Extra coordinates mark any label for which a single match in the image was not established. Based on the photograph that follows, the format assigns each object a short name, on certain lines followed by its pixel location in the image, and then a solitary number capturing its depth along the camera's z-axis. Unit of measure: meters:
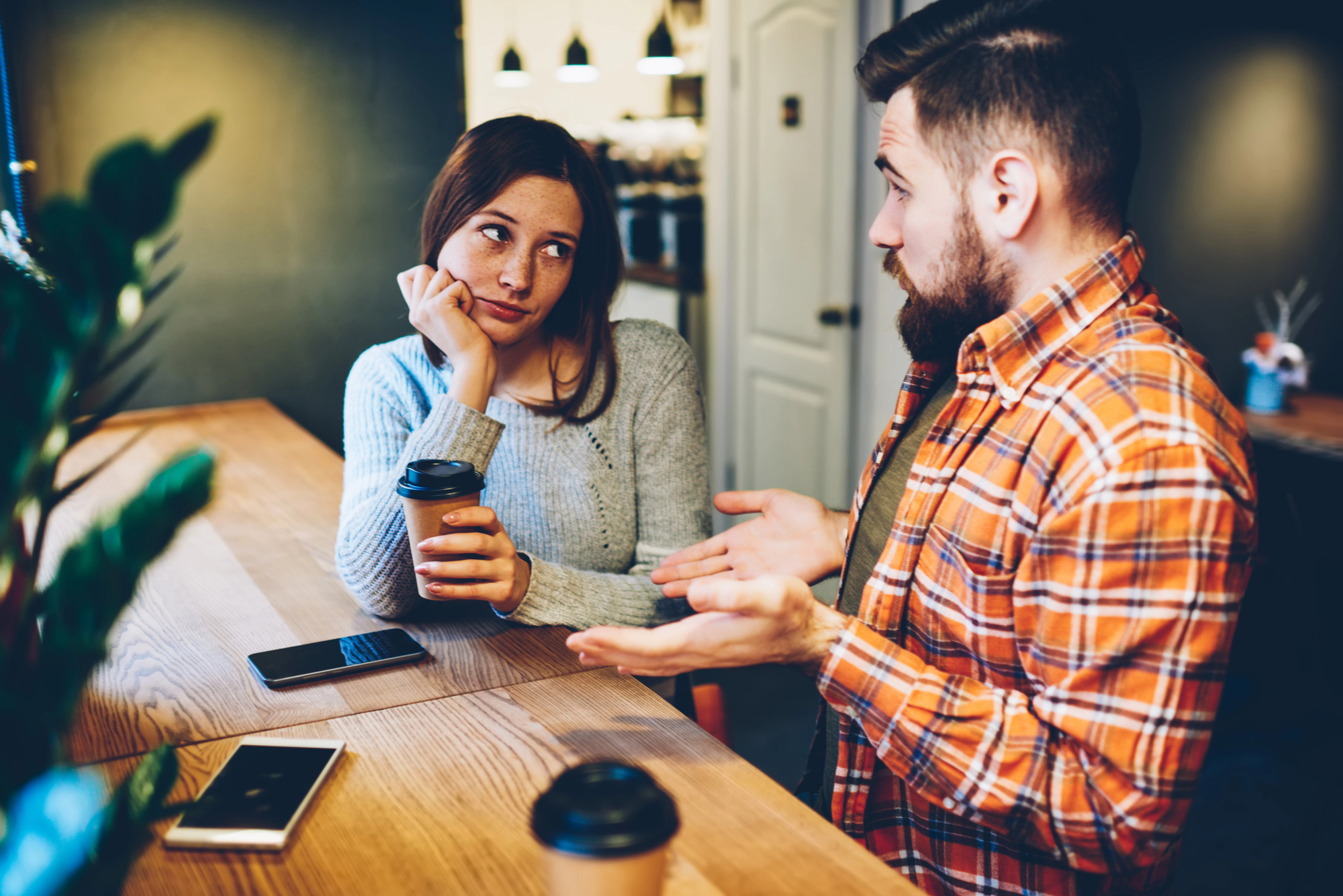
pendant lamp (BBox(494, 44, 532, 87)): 5.60
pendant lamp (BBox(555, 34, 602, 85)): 5.20
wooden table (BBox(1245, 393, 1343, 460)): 2.79
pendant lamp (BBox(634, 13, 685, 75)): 4.77
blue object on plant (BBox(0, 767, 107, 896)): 0.48
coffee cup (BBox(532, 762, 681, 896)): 0.59
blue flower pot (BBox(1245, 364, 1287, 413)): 3.17
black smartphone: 1.15
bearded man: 0.87
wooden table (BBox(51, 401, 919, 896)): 0.80
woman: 1.48
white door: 3.35
